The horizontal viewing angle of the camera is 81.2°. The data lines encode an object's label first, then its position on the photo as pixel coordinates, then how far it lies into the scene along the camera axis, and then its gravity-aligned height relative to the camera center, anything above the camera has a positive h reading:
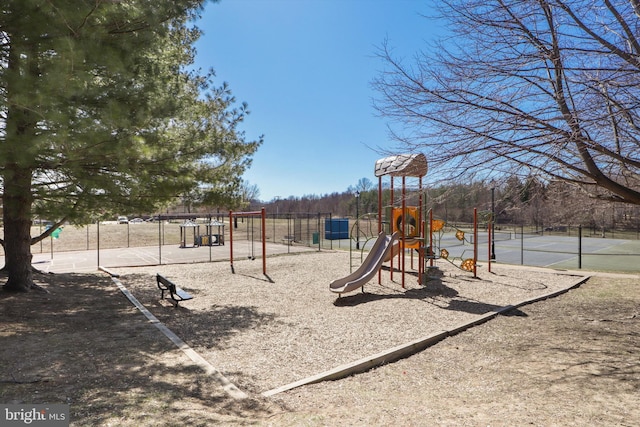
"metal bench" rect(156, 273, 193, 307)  7.88 -1.66
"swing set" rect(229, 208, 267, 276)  12.69 -0.01
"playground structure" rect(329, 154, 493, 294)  9.20 -0.74
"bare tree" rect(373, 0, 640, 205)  3.99 +1.29
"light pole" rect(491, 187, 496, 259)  6.48 -0.02
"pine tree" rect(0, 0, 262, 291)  4.42 +1.51
